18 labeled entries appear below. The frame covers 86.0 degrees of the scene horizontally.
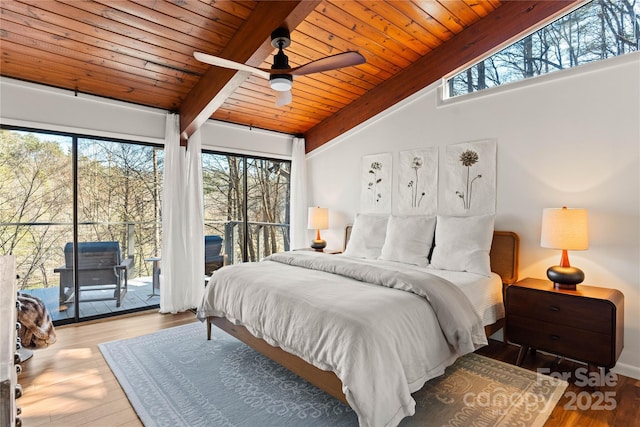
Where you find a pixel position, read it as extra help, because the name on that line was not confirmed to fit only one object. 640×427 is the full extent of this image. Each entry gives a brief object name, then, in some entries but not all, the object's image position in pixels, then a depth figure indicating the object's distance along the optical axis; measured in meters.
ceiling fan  2.39
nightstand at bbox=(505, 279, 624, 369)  2.31
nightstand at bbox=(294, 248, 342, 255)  4.64
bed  1.77
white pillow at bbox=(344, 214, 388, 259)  4.05
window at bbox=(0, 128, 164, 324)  3.40
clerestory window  2.69
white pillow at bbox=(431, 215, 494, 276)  3.08
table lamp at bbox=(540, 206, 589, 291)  2.55
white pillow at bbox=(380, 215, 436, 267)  3.56
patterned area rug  2.07
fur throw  2.79
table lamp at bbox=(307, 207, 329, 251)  4.84
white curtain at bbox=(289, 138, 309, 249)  5.40
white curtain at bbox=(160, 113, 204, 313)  4.12
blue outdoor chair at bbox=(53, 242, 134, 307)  3.70
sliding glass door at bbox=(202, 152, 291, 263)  4.80
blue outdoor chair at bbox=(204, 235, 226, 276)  4.66
